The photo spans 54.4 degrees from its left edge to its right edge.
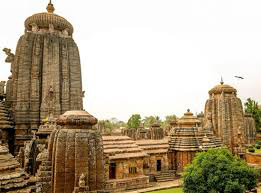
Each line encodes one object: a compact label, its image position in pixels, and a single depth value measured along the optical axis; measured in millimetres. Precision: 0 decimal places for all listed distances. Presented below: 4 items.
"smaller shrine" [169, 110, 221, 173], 27734
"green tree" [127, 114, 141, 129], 61281
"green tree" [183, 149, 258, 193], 15695
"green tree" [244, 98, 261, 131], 55531
